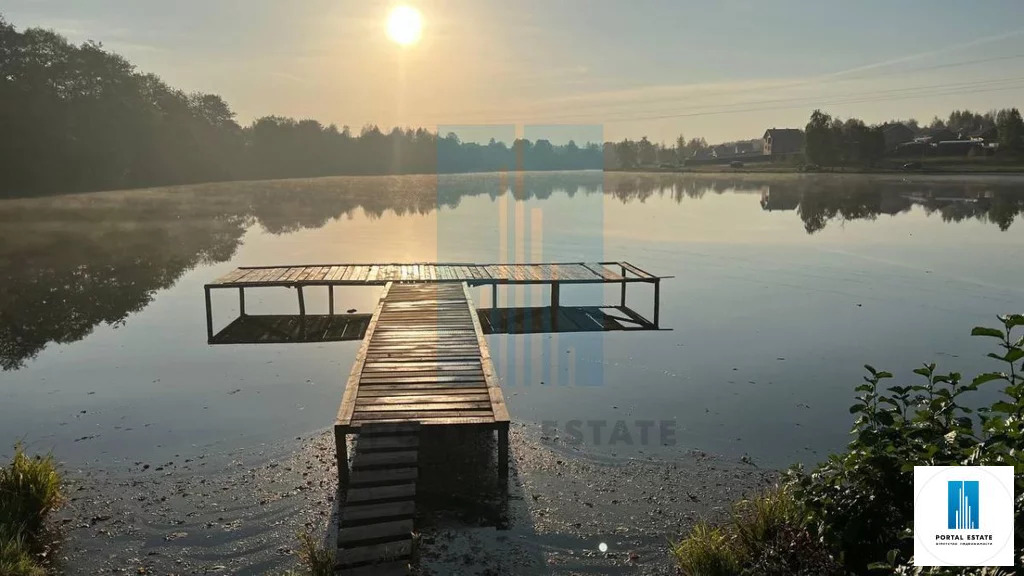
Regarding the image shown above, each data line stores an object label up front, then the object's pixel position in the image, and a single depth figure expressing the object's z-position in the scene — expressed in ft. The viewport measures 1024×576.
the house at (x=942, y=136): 428.56
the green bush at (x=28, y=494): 25.16
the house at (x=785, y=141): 519.19
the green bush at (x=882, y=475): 16.96
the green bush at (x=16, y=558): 21.56
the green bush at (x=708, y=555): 21.88
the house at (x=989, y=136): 388.72
